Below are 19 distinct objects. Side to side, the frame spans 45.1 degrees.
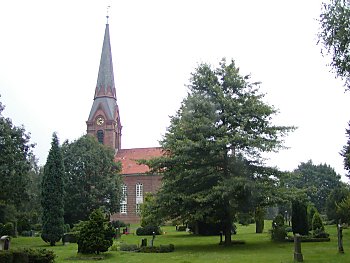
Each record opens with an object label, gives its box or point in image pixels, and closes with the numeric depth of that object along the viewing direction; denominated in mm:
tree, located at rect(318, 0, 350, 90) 15852
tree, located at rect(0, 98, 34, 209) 27641
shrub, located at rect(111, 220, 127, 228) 49062
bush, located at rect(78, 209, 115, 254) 21891
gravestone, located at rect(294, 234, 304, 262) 16359
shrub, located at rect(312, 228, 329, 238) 27253
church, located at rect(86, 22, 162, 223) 75438
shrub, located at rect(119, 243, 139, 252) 24750
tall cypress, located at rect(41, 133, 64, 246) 32656
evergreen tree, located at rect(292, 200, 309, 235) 30234
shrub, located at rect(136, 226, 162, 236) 42938
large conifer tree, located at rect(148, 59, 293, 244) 23875
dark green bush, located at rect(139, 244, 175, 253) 23062
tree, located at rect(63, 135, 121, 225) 46688
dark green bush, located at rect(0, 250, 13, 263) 13555
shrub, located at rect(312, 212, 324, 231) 32906
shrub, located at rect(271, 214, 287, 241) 27250
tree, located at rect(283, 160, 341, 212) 81438
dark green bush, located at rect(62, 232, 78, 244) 33188
